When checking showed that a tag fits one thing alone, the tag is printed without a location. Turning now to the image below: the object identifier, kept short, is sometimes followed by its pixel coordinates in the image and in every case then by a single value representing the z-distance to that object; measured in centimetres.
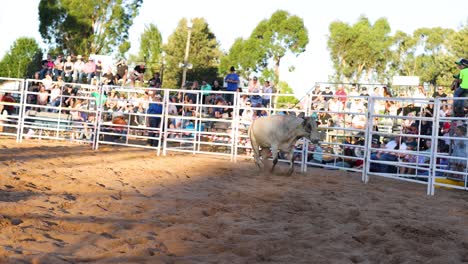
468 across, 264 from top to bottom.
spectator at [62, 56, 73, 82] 2172
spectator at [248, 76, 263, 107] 1694
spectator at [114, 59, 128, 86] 2150
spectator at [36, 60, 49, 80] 2034
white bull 1138
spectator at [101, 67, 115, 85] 1966
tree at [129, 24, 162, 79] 4631
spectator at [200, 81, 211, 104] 1915
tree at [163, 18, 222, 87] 4878
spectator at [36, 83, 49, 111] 1783
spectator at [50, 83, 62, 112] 1758
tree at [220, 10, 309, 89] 4906
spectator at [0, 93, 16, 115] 1848
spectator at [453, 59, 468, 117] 1110
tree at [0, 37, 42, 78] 6128
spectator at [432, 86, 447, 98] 1450
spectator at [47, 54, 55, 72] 2162
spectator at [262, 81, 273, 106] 1778
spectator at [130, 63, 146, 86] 2172
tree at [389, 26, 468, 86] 4460
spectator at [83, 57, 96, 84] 2250
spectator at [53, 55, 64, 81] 2142
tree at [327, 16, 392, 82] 5091
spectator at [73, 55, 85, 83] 2208
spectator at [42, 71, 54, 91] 1712
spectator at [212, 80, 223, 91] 1839
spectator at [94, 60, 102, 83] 2157
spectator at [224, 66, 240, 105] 1875
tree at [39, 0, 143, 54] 4303
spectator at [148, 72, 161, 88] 1902
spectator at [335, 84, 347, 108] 1642
